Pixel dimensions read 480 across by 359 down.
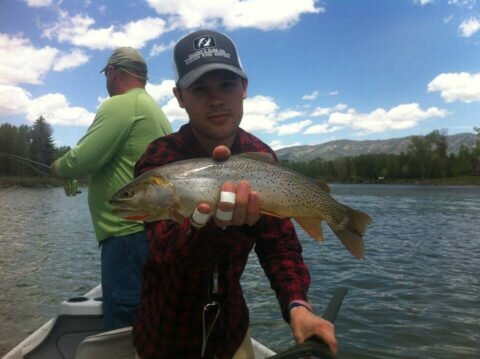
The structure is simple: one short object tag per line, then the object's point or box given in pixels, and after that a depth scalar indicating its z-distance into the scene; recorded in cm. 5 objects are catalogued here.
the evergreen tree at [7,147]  12331
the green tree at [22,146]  12369
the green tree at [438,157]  13877
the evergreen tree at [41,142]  12669
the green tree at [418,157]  14262
